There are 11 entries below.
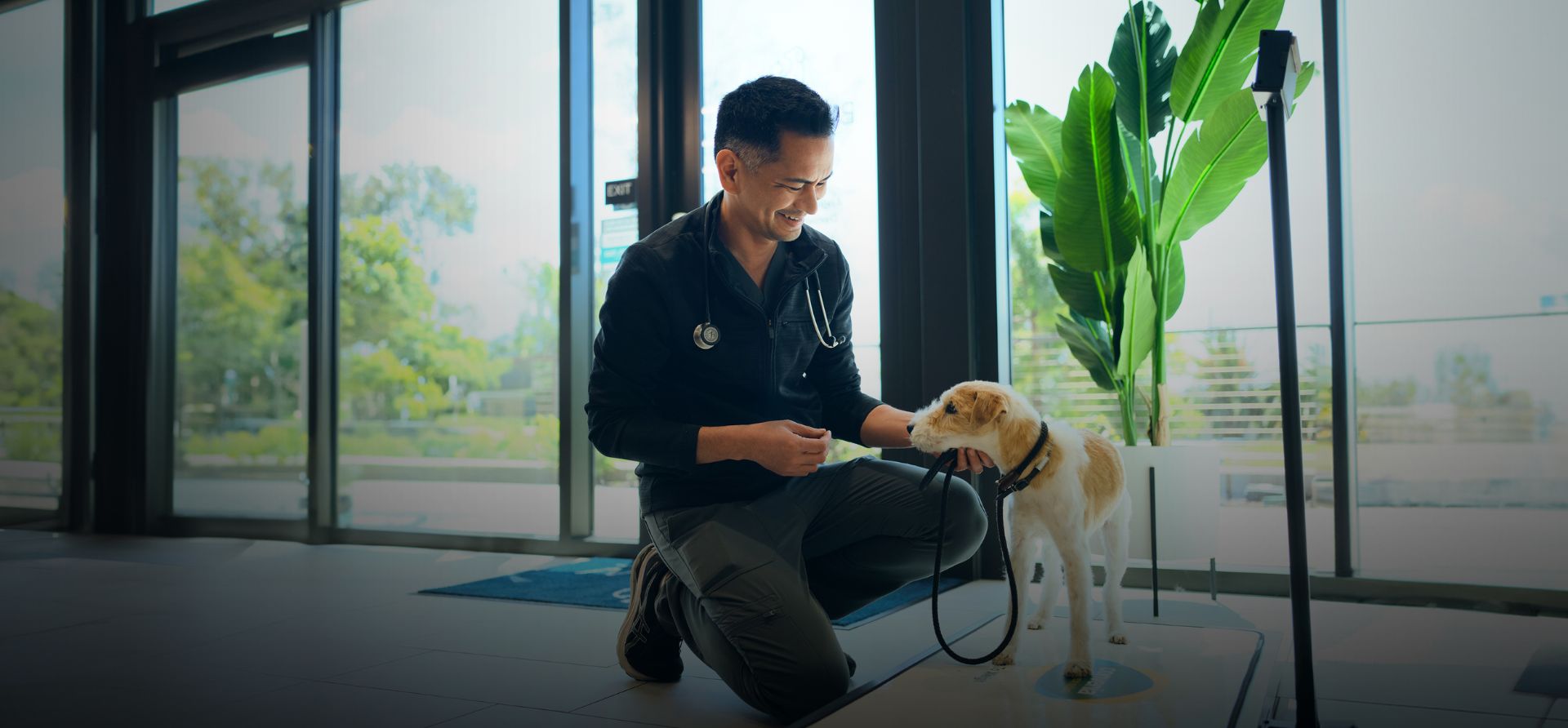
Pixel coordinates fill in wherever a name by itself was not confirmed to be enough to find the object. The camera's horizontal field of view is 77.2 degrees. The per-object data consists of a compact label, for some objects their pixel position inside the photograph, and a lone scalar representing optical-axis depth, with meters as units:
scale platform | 1.50
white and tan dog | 1.65
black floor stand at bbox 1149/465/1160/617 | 2.29
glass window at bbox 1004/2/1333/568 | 2.69
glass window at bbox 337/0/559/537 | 3.96
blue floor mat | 2.65
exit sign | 3.69
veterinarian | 1.64
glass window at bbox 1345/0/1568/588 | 2.44
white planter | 2.34
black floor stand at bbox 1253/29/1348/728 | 1.38
